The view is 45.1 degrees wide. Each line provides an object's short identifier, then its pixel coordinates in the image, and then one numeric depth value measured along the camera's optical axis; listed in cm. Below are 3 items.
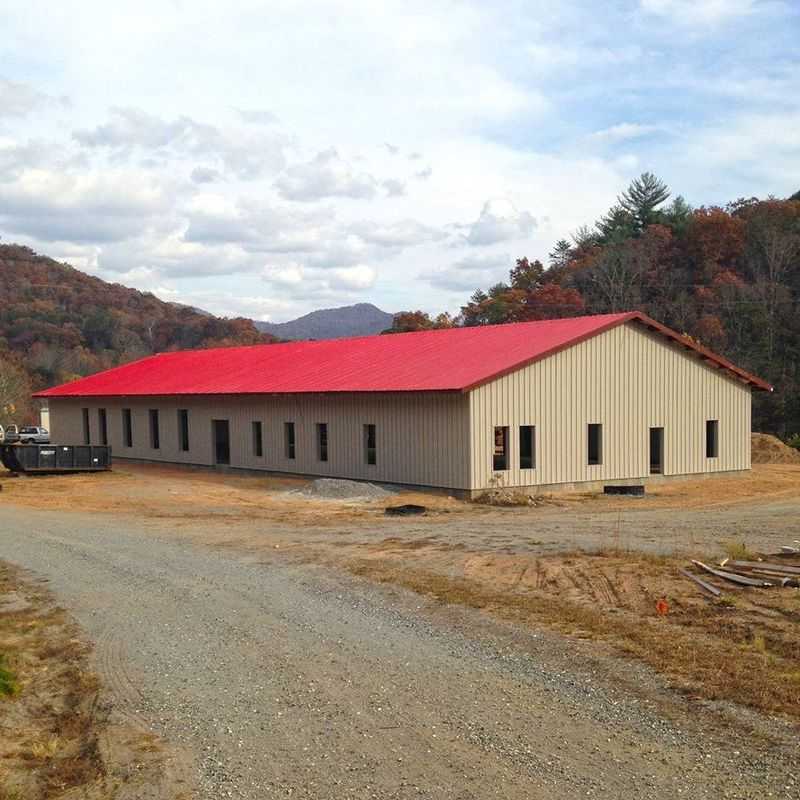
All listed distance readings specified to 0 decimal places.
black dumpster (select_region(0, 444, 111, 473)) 3338
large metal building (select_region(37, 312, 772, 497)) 2597
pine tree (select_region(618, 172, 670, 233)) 7988
